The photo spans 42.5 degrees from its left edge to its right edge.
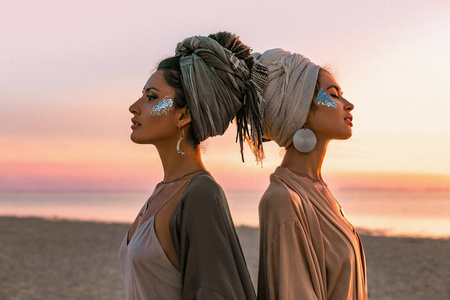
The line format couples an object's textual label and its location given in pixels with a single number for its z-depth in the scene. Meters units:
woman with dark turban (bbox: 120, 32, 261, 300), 3.04
